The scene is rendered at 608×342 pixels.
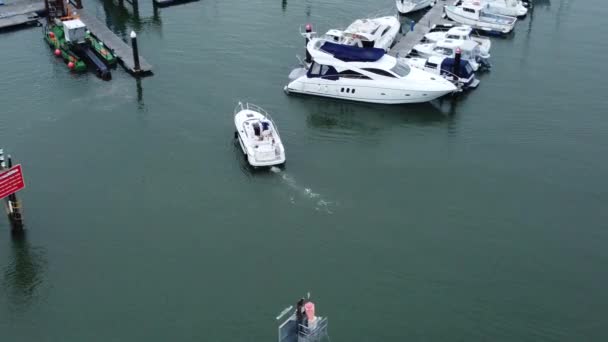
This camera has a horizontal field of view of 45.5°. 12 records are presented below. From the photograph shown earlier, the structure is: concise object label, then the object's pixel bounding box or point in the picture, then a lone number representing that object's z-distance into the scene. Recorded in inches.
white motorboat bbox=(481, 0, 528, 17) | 2746.1
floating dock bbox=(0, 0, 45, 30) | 2527.1
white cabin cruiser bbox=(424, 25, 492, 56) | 2415.1
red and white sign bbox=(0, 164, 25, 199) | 1456.7
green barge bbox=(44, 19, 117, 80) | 2207.2
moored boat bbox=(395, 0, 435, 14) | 2746.1
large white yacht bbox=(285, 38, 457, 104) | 2080.5
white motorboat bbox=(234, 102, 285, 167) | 1748.3
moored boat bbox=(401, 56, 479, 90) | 2181.3
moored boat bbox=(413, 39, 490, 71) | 2306.8
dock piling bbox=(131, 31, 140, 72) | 2190.9
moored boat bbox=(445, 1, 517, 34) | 2632.9
